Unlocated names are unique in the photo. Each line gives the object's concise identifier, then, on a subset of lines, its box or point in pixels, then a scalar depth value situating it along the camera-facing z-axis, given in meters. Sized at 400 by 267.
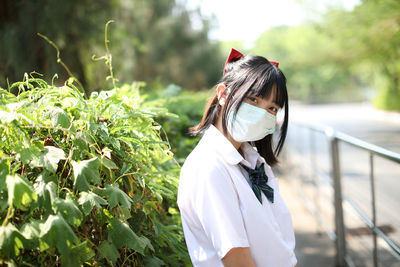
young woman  1.44
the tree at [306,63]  33.66
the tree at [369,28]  6.85
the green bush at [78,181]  1.19
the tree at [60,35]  5.54
